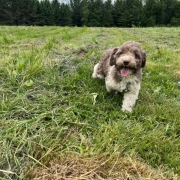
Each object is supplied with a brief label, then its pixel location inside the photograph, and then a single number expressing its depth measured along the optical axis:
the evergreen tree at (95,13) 58.81
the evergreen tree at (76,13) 63.19
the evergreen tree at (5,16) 54.12
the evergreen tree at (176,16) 55.59
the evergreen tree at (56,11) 59.62
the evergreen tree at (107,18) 58.25
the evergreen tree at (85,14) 59.38
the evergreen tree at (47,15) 57.69
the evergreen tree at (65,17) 59.19
